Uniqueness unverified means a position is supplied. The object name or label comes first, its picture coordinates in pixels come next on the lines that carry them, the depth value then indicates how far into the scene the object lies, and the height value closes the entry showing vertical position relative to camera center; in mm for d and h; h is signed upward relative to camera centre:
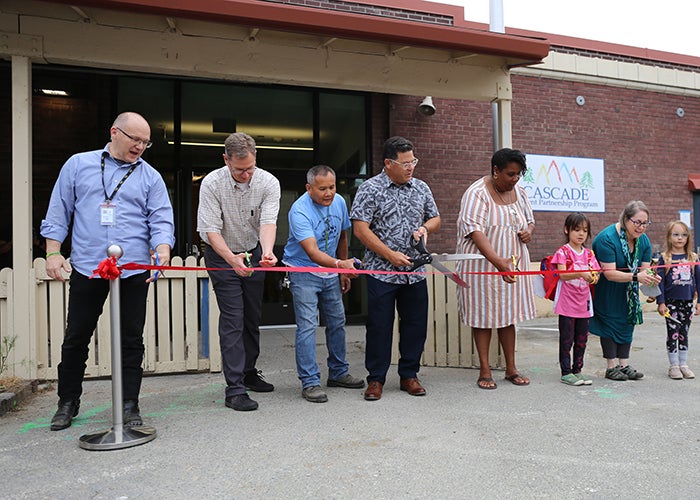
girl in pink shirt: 4371 -461
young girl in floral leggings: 4586 -450
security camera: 7996 +1992
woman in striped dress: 4230 -86
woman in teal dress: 4461 -388
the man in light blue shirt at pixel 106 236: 3229 +54
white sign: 9031 +966
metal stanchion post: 2988 -911
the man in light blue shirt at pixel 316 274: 3941 -228
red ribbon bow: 2967 -132
